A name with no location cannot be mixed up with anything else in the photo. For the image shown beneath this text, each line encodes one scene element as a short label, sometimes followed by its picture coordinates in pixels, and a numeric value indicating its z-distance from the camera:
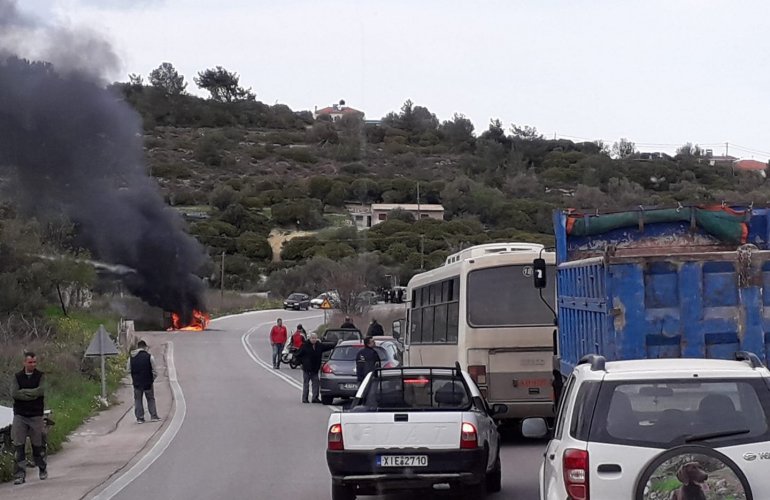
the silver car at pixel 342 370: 26.38
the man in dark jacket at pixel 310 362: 26.06
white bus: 16.73
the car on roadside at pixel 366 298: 55.03
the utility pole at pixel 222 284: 75.38
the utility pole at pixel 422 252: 66.00
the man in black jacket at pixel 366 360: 22.36
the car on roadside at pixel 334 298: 53.64
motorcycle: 38.91
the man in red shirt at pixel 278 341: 38.31
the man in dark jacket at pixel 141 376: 22.34
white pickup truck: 11.09
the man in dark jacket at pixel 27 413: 14.59
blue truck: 10.25
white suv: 6.38
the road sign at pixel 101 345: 24.62
